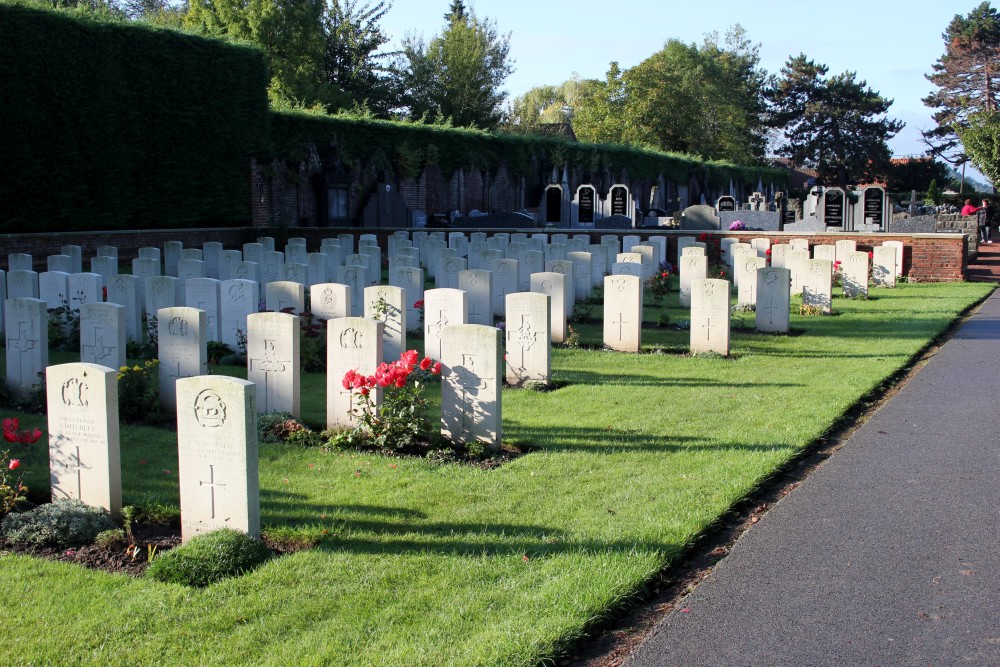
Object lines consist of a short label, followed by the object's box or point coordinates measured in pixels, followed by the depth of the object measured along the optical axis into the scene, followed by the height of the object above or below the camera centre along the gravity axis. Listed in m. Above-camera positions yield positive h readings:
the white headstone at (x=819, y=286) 15.67 -0.68
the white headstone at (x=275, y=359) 8.16 -0.98
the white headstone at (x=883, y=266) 19.91 -0.46
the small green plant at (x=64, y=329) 11.71 -1.05
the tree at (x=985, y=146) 39.34 +4.04
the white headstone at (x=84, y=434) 5.60 -1.11
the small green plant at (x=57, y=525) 5.36 -1.57
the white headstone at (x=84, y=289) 12.34 -0.58
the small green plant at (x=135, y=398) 8.39 -1.34
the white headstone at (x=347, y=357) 7.78 -0.92
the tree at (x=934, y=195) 55.19 +2.79
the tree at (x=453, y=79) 54.50 +9.26
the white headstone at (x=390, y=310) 10.19 -0.70
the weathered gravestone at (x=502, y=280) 14.63 -0.55
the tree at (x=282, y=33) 43.59 +9.54
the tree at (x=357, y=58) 52.62 +10.16
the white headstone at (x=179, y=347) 8.49 -0.90
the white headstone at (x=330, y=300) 11.54 -0.67
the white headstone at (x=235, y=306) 11.32 -0.73
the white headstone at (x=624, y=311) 12.08 -0.84
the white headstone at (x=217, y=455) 5.18 -1.14
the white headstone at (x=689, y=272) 16.17 -0.47
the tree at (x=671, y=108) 59.66 +8.70
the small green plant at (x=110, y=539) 5.31 -1.62
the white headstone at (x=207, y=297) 11.62 -0.64
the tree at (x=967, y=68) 71.00 +13.15
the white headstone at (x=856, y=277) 17.84 -0.61
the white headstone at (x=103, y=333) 8.80 -0.82
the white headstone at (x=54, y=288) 12.53 -0.57
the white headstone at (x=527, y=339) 9.67 -0.96
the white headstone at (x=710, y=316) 11.77 -0.88
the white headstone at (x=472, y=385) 7.41 -1.09
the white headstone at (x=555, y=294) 12.72 -0.66
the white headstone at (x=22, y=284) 12.68 -0.53
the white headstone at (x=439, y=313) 10.01 -0.72
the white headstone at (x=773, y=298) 13.51 -0.76
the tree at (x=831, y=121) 73.88 +9.44
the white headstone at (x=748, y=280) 15.71 -0.59
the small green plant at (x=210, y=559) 4.81 -1.59
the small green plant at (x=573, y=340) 12.43 -1.23
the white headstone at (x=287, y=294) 11.82 -0.61
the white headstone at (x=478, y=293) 12.84 -0.65
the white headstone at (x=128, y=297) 12.23 -0.68
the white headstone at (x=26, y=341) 8.88 -0.90
